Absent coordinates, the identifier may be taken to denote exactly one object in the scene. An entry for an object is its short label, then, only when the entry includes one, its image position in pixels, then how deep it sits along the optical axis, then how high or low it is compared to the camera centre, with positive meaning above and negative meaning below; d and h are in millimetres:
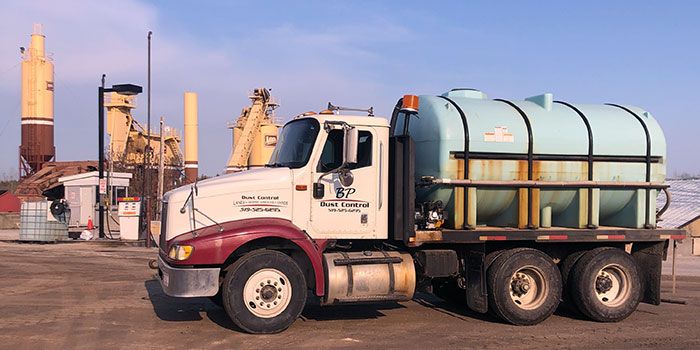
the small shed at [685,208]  24234 -1562
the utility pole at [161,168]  22375 -130
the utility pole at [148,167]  21969 -109
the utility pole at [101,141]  24250 +874
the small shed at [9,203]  42406 -2618
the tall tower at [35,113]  49562 +3876
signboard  23938 -814
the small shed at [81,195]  28250 -1370
